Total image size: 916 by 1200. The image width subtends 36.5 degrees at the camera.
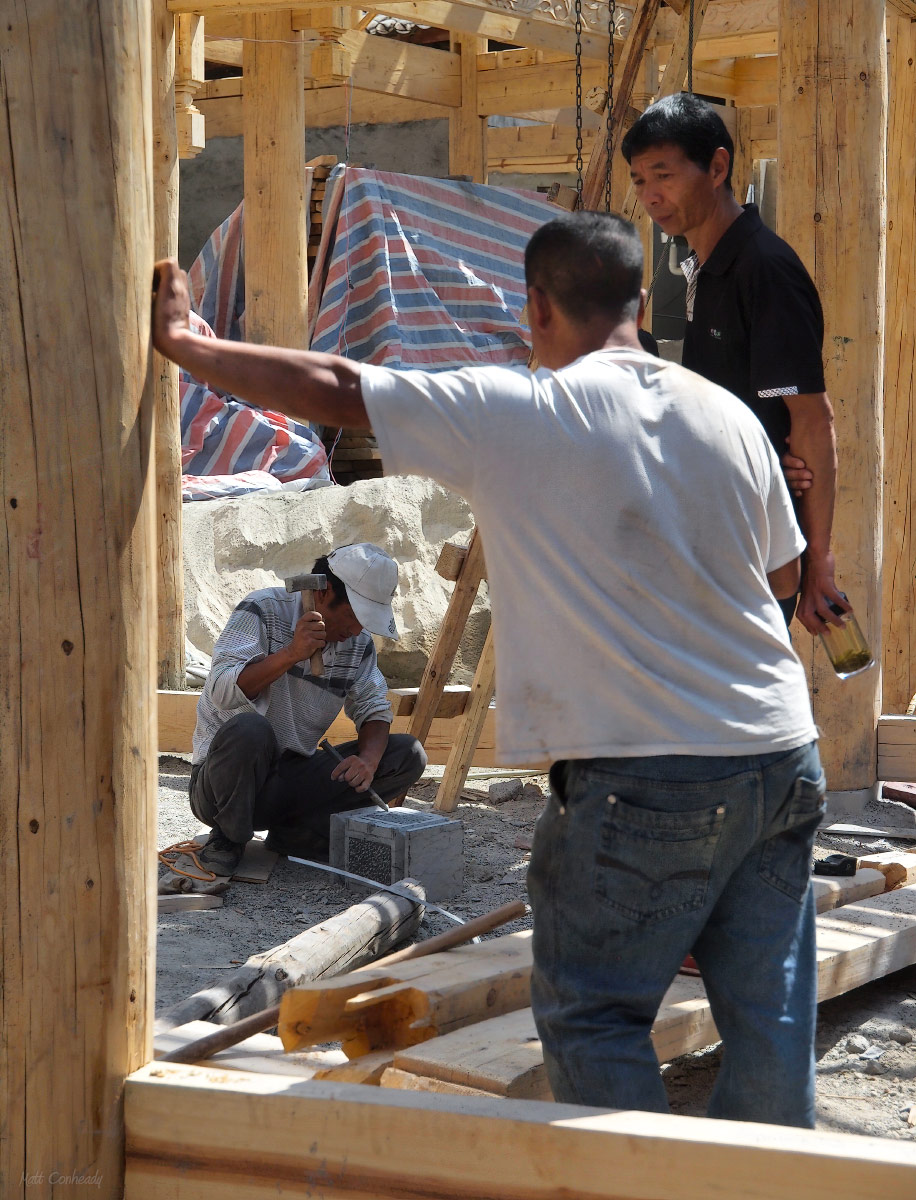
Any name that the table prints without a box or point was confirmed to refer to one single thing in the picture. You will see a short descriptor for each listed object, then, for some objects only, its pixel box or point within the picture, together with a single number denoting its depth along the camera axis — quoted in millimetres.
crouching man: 5000
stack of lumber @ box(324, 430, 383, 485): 10117
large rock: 8258
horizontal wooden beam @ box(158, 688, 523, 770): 6004
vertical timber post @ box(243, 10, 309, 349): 8867
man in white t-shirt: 1989
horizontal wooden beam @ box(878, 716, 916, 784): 5754
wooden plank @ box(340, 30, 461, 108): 11133
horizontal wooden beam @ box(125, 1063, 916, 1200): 1961
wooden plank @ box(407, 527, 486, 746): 5734
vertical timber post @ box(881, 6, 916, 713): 7043
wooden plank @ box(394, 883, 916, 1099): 2699
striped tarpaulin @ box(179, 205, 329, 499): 9609
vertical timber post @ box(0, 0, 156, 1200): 2143
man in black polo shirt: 3201
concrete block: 4824
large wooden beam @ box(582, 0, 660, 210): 5504
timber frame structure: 2061
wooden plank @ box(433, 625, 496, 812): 5820
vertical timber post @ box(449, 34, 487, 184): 11922
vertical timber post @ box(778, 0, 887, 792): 5484
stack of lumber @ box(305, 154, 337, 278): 10602
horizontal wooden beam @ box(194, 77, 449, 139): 13070
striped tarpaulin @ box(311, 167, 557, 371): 10234
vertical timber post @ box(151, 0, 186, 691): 7055
